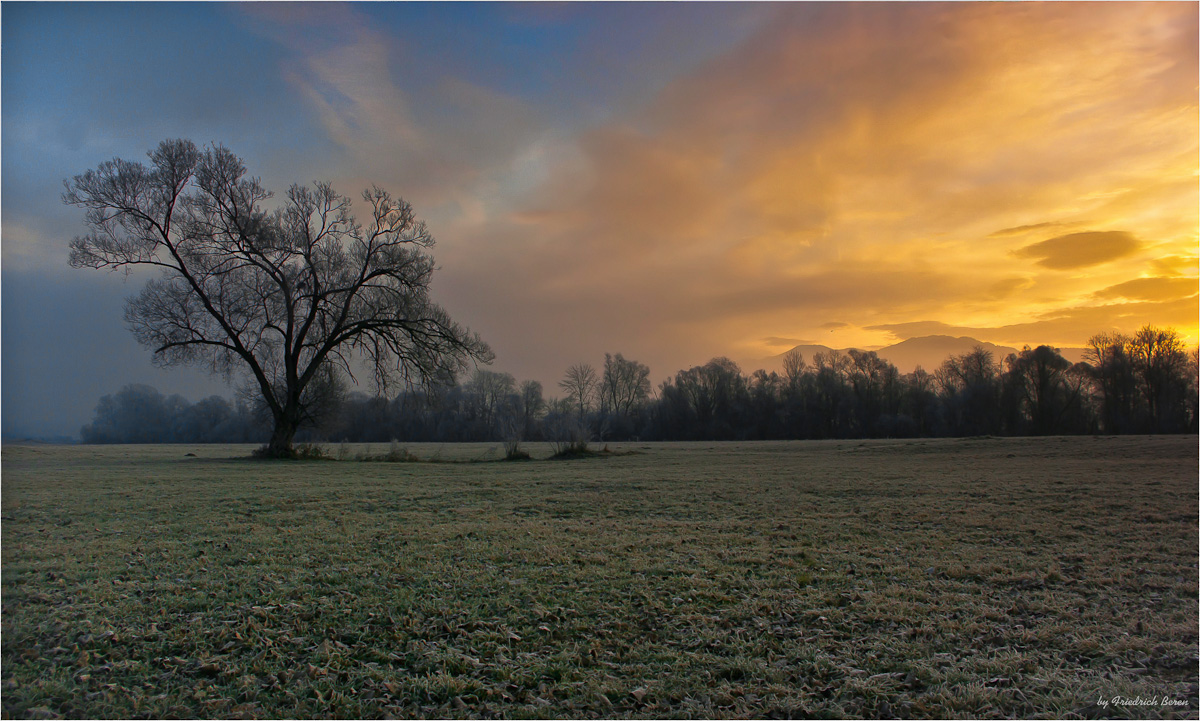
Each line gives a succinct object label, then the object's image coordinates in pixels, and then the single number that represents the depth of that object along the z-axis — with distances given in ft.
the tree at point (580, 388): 289.33
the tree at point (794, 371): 259.92
